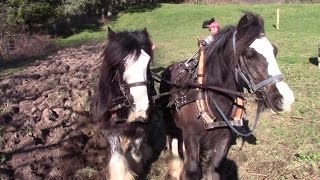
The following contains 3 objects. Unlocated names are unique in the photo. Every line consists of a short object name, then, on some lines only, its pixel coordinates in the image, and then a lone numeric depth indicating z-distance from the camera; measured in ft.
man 13.32
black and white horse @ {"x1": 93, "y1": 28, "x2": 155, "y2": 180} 10.33
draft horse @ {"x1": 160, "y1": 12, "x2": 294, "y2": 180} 8.09
